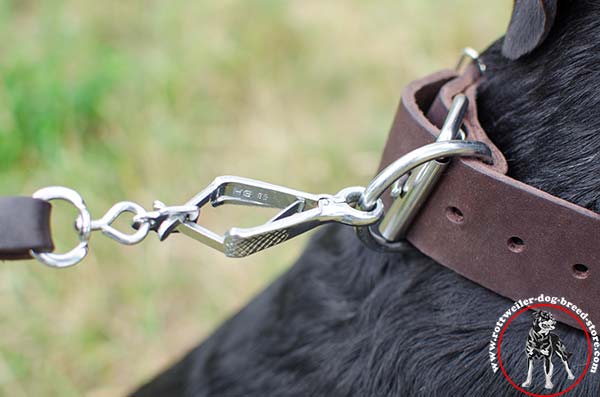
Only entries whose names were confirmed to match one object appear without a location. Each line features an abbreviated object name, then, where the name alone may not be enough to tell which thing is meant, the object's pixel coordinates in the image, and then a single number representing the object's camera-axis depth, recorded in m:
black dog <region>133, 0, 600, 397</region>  0.51
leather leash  0.49
